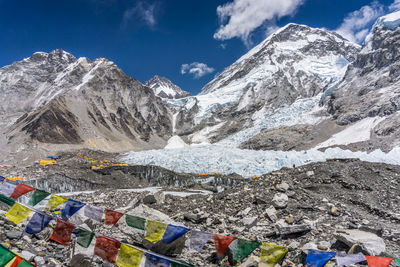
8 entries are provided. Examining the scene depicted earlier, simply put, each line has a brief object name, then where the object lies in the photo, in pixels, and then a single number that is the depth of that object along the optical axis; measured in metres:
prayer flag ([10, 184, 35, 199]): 8.03
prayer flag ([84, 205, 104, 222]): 7.05
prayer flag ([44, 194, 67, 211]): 7.68
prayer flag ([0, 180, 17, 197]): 8.32
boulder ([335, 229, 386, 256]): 5.70
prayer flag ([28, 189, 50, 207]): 7.77
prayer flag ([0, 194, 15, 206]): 6.50
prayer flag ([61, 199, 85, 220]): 7.52
